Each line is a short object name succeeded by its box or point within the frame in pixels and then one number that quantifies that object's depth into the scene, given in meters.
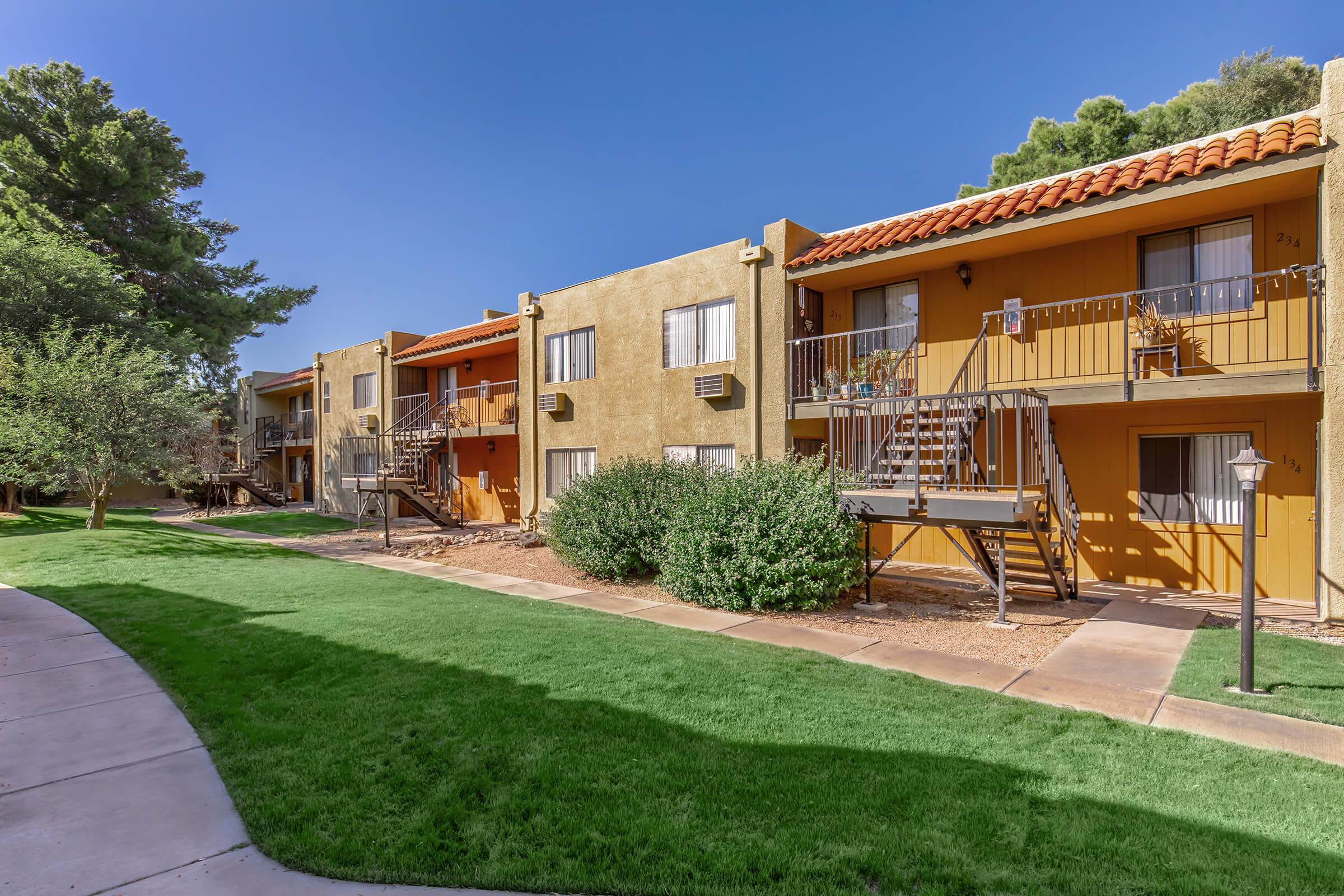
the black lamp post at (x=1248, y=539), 5.68
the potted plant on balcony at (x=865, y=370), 12.42
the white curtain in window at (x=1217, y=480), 10.14
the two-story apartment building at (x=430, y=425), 20.95
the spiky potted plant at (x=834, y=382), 12.09
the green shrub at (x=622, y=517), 11.50
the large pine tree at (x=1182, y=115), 21.47
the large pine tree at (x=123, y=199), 23.27
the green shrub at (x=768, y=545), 9.10
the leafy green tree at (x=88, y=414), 15.79
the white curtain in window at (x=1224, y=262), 9.66
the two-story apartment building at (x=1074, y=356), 8.73
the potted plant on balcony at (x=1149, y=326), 10.02
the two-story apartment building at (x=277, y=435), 31.73
